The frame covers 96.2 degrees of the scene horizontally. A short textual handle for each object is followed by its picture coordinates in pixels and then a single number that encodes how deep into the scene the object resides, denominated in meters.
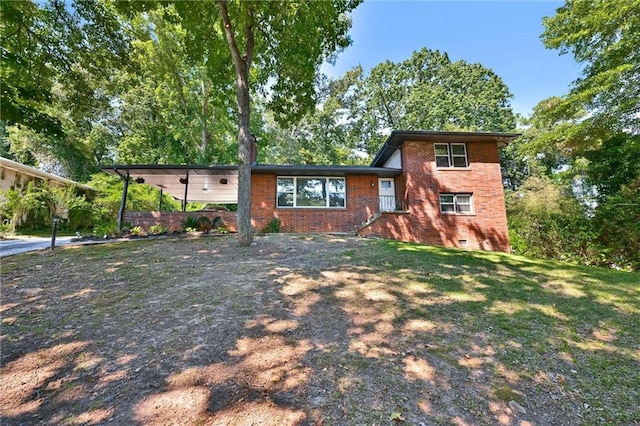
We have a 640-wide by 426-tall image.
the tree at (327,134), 30.00
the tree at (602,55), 10.27
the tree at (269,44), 8.42
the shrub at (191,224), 12.31
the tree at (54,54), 6.54
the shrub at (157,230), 11.82
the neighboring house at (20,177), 15.32
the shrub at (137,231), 11.48
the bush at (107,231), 11.47
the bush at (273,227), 12.45
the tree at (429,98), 25.86
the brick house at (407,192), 12.74
